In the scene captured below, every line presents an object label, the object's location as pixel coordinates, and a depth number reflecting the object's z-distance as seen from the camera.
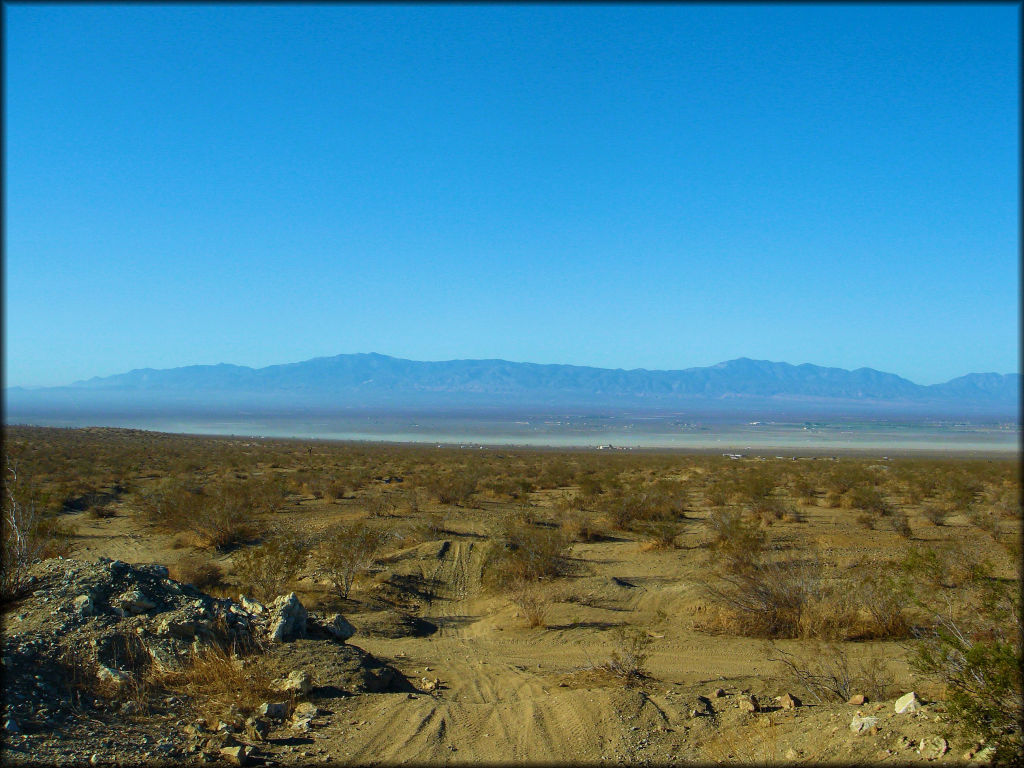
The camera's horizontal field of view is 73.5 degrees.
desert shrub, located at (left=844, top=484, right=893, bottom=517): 23.34
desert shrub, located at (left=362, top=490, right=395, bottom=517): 22.95
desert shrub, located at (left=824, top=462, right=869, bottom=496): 29.48
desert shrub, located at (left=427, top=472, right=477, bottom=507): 26.06
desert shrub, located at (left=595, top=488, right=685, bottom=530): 21.02
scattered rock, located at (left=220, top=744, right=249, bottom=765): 6.23
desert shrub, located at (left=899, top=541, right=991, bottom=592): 12.89
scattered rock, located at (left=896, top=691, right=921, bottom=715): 6.54
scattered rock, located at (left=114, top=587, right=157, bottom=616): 8.61
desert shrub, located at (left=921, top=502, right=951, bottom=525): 21.25
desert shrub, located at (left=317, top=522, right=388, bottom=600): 13.47
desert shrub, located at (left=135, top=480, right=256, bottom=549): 17.55
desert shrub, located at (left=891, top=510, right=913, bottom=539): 19.22
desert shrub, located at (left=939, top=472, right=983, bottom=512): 25.04
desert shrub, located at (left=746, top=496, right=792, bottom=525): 21.93
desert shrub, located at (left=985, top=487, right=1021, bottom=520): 22.44
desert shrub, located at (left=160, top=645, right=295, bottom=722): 7.40
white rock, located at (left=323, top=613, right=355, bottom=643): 9.75
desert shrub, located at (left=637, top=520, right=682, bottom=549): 18.02
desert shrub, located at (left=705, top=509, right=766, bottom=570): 14.59
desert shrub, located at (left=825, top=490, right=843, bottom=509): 25.72
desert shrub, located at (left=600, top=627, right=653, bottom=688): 8.93
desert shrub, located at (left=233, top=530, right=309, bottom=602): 12.06
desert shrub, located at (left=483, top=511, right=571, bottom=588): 14.54
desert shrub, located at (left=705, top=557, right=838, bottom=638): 10.95
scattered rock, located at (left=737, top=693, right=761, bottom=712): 7.71
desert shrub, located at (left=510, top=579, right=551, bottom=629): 11.92
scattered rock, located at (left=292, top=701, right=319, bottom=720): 7.25
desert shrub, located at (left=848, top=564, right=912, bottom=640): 10.69
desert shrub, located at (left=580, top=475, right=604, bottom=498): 27.55
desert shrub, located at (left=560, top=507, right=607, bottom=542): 19.31
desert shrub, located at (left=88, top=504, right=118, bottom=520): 21.89
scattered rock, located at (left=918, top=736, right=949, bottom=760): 5.68
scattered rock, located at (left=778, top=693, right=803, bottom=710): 7.64
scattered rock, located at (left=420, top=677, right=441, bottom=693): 8.70
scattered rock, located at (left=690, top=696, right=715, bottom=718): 7.68
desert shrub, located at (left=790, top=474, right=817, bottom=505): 27.58
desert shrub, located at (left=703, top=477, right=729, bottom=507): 26.35
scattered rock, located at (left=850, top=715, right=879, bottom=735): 6.35
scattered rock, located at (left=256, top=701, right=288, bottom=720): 7.23
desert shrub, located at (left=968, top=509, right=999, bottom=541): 19.33
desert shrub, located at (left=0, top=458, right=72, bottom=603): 9.09
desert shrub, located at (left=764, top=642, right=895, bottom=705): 7.83
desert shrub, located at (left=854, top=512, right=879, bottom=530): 20.95
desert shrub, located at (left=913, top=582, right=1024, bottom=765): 5.59
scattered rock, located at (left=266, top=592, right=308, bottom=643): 8.80
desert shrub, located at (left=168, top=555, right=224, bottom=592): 13.05
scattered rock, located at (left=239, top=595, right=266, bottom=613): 9.40
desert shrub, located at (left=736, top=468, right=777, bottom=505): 26.84
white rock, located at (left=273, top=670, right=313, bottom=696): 7.72
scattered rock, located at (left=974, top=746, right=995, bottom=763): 5.45
